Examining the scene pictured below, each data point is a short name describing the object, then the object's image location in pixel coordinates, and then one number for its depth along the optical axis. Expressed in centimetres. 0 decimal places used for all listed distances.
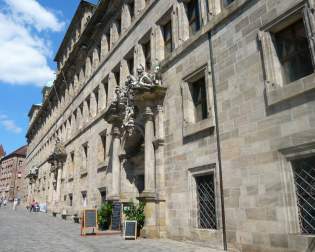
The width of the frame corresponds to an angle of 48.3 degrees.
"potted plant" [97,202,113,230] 1612
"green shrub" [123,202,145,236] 1294
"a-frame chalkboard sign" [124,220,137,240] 1218
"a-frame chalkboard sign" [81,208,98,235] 1377
